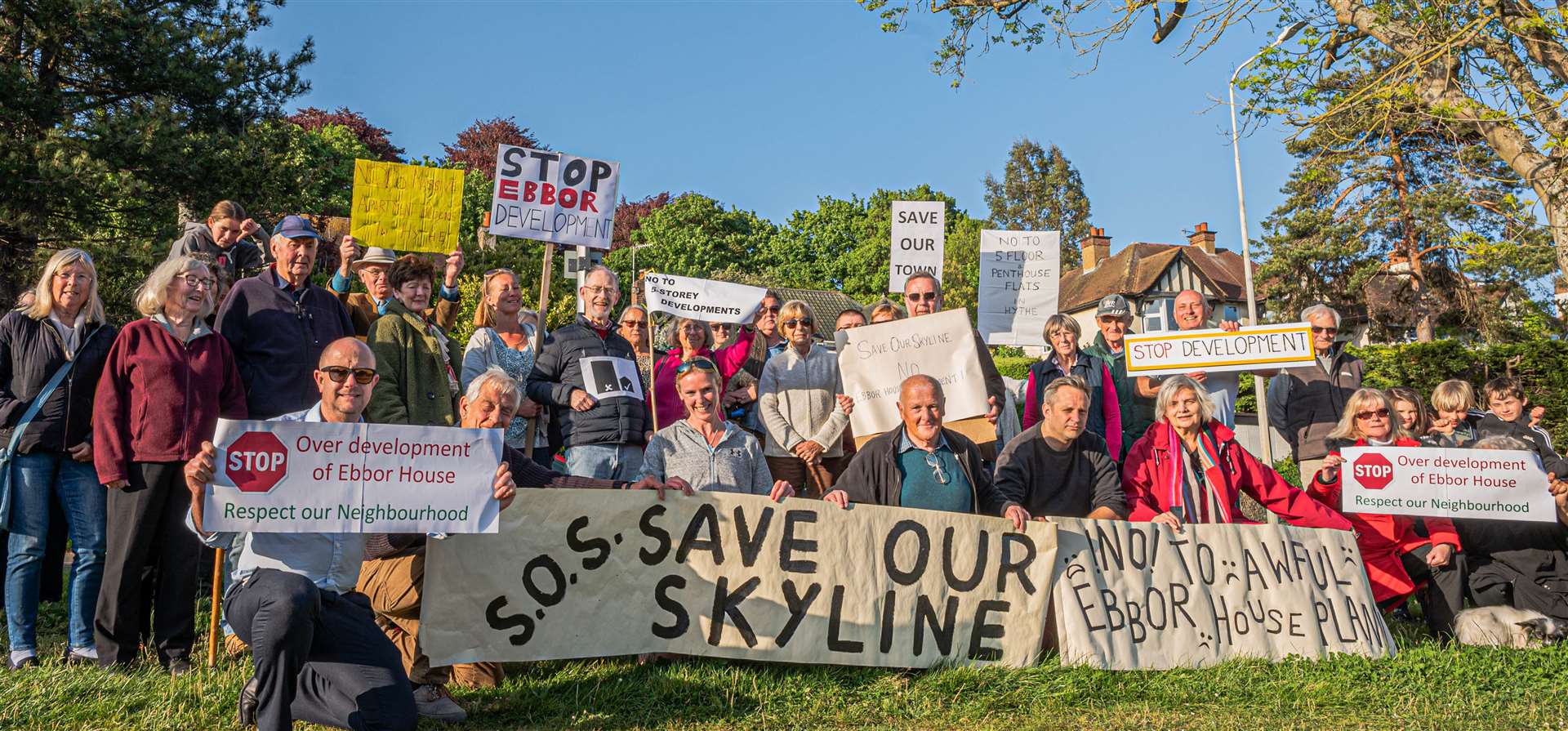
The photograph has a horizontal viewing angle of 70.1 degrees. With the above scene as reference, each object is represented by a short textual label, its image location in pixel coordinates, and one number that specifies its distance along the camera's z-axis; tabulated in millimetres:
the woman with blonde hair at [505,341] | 7246
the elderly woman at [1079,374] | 7859
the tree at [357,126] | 42625
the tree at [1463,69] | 10086
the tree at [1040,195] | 76875
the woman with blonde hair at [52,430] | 5395
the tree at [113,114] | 16422
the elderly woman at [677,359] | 7755
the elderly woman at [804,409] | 7410
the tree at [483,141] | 46469
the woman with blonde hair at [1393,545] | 6922
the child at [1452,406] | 8289
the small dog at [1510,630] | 6500
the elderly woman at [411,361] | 6324
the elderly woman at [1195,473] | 6609
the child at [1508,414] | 8352
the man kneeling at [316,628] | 4164
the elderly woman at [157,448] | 5246
